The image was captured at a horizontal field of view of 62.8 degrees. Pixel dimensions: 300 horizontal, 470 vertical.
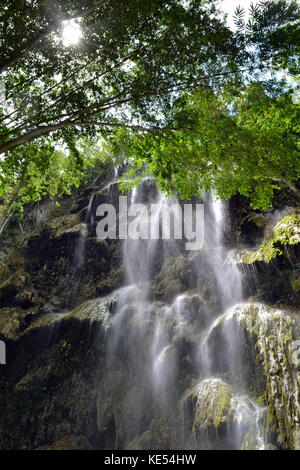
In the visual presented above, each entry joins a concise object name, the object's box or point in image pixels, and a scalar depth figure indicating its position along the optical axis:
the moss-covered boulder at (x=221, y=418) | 5.79
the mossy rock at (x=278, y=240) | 7.97
